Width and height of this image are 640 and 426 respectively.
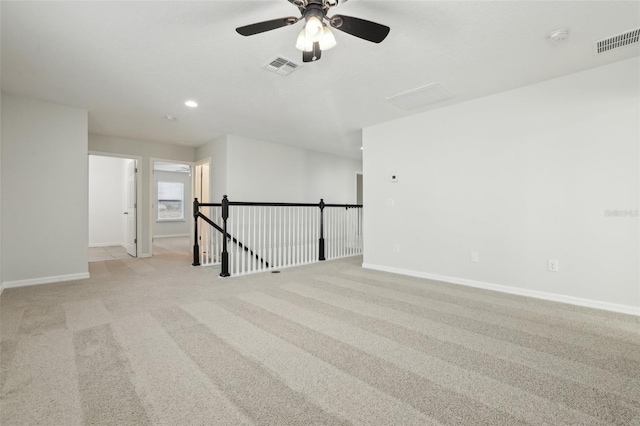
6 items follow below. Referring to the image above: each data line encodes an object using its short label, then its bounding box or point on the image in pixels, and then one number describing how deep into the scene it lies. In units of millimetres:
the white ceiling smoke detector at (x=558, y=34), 2285
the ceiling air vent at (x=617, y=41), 2346
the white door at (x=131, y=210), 6141
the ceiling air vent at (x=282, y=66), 2816
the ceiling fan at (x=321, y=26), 1829
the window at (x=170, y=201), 10102
